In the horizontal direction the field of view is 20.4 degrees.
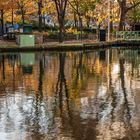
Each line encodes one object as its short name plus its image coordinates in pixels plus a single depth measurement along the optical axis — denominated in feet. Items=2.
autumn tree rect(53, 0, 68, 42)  128.84
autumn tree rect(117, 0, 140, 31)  162.23
